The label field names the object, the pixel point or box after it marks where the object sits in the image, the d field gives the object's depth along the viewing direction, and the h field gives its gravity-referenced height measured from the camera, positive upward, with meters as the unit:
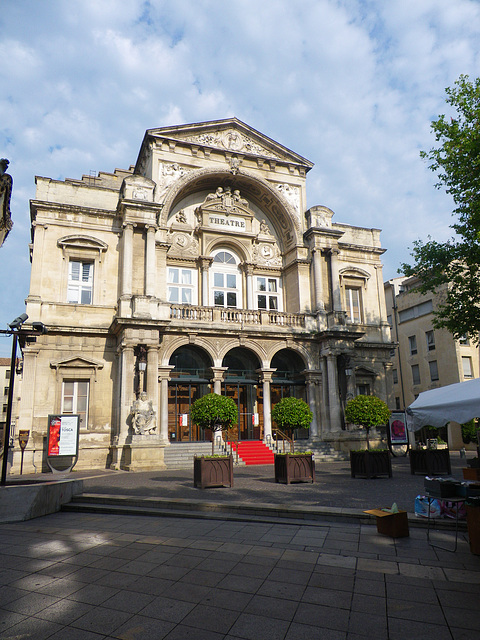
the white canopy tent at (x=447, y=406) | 7.18 +0.18
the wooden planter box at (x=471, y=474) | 12.21 -1.56
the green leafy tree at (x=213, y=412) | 15.15 +0.39
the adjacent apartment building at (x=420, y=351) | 36.34 +5.51
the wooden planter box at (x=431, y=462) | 16.45 -1.60
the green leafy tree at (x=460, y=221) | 18.47 +8.26
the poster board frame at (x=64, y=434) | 18.53 -0.26
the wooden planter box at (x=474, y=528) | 6.96 -1.70
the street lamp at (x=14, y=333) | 11.64 +2.58
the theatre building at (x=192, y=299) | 21.23 +6.76
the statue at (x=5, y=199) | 5.35 +2.79
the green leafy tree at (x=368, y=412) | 17.95 +0.29
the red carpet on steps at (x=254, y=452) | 21.83 -1.43
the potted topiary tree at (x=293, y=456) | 14.48 -1.11
